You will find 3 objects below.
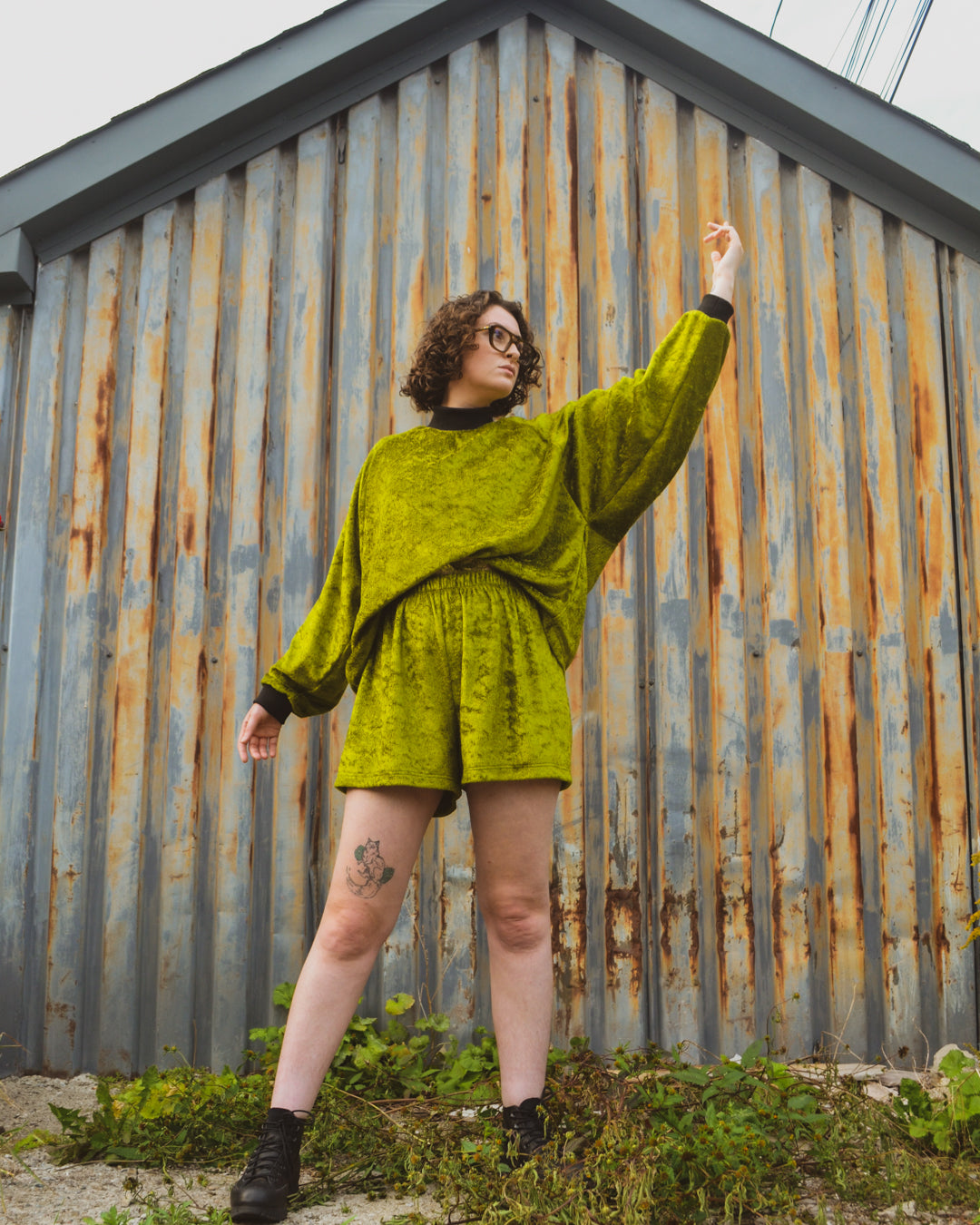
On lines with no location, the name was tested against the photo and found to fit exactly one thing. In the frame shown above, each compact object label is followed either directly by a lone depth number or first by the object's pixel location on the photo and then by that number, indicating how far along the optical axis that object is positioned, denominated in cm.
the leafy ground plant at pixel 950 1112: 218
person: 198
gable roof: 329
